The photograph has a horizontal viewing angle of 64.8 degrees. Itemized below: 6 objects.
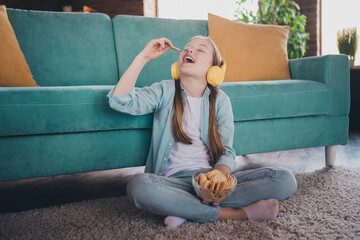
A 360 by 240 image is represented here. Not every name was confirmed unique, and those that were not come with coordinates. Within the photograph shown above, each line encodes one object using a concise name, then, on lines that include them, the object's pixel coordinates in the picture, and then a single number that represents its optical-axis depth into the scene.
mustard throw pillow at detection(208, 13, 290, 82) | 2.05
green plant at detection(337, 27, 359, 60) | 3.07
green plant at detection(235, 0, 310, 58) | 3.22
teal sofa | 1.20
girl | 0.97
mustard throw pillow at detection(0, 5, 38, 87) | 1.44
